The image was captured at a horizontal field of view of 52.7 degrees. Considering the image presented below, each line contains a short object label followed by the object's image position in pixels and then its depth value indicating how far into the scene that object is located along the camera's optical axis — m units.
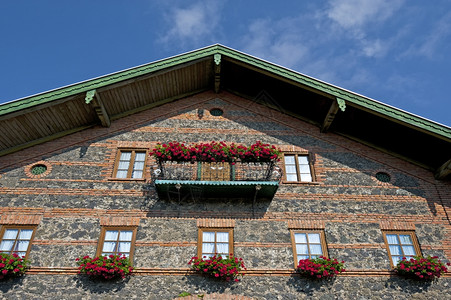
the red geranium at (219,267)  11.41
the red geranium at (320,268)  11.58
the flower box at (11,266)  11.18
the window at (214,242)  12.20
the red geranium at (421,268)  11.77
